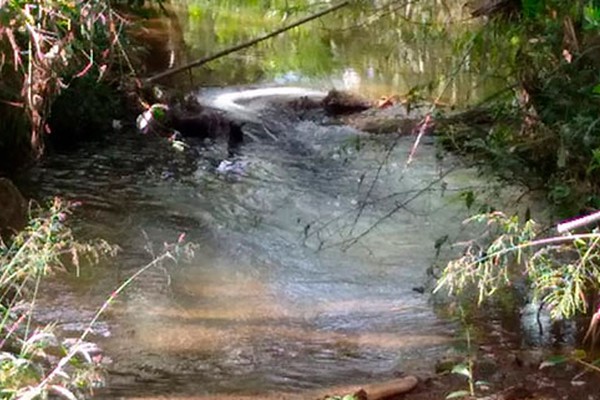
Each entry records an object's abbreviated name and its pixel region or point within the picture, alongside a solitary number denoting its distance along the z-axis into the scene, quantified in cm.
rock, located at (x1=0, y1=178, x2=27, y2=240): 1280
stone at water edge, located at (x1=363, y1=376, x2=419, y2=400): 849
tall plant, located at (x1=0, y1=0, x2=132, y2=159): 756
